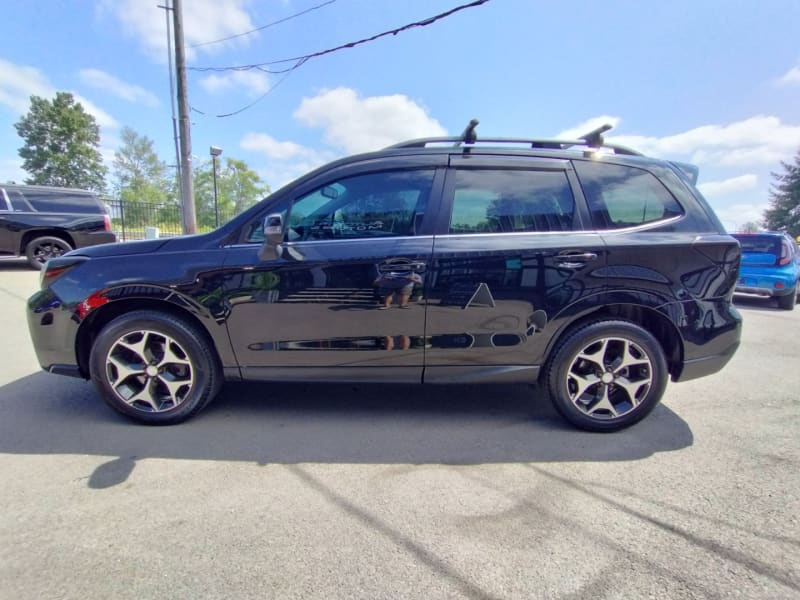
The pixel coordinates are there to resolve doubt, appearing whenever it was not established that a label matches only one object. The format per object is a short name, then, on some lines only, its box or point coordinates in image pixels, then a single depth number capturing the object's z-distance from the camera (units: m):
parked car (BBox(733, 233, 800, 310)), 8.14
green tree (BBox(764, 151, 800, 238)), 38.34
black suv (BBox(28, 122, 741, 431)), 2.60
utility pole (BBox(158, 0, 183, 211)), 9.73
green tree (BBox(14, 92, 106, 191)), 41.97
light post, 13.14
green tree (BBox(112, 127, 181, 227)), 47.72
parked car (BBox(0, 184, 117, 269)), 9.17
